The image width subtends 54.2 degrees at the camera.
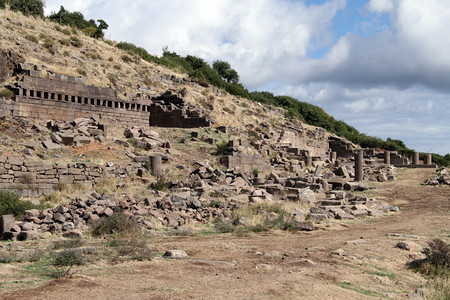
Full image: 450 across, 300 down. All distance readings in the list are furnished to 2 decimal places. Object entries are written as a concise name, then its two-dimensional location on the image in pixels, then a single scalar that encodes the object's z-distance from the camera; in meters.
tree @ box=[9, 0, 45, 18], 40.12
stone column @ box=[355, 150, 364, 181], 30.39
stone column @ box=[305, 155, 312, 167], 32.76
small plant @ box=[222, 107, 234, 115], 38.75
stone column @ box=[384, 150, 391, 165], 41.85
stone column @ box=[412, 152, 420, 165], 45.22
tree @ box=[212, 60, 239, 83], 60.00
